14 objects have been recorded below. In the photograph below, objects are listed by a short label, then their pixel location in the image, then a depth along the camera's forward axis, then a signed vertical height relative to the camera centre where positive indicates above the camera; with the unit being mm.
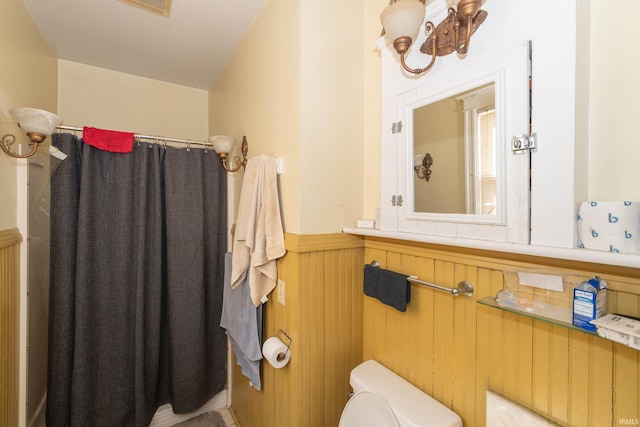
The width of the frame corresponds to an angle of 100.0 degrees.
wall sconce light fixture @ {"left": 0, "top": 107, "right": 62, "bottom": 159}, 1240 +420
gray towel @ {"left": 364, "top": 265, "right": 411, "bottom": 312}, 1106 -327
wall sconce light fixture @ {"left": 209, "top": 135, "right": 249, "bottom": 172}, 1725 +425
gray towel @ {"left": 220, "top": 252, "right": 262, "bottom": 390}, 1443 -657
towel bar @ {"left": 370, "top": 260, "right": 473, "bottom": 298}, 941 -277
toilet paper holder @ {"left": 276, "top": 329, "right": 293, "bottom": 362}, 1246 -661
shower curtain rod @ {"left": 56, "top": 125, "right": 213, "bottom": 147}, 1681 +468
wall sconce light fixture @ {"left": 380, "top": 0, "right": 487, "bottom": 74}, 909 +660
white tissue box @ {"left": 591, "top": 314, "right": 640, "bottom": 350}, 562 -255
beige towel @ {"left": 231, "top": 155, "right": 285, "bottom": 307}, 1311 -102
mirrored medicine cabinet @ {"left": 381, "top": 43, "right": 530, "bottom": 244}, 811 +212
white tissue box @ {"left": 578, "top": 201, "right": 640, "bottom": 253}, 620 -34
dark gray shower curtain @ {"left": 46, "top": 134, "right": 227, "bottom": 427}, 1517 -447
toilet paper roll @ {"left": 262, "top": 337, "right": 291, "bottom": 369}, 1228 -656
